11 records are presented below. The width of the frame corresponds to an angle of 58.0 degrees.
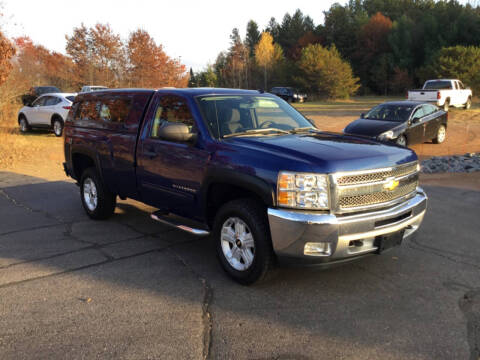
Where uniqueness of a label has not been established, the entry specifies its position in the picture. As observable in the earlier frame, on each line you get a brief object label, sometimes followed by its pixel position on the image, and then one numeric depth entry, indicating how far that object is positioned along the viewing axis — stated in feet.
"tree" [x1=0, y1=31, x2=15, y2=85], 50.57
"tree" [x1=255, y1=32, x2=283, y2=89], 203.62
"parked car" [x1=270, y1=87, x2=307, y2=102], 149.79
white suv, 55.06
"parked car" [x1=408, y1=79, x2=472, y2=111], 76.59
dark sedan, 43.38
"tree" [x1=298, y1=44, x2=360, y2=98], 165.07
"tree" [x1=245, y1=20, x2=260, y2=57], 357.37
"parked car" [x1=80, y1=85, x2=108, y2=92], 78.02
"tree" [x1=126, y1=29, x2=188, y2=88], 104.73
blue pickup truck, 12.53
